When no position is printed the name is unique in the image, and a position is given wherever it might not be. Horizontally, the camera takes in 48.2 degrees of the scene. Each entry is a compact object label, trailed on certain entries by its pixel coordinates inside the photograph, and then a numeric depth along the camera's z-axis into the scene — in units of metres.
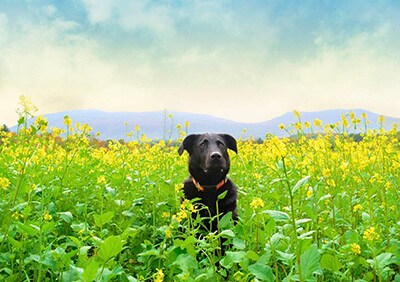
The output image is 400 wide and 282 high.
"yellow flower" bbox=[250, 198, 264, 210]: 2.40
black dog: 4.35
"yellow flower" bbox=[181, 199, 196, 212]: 2.79
